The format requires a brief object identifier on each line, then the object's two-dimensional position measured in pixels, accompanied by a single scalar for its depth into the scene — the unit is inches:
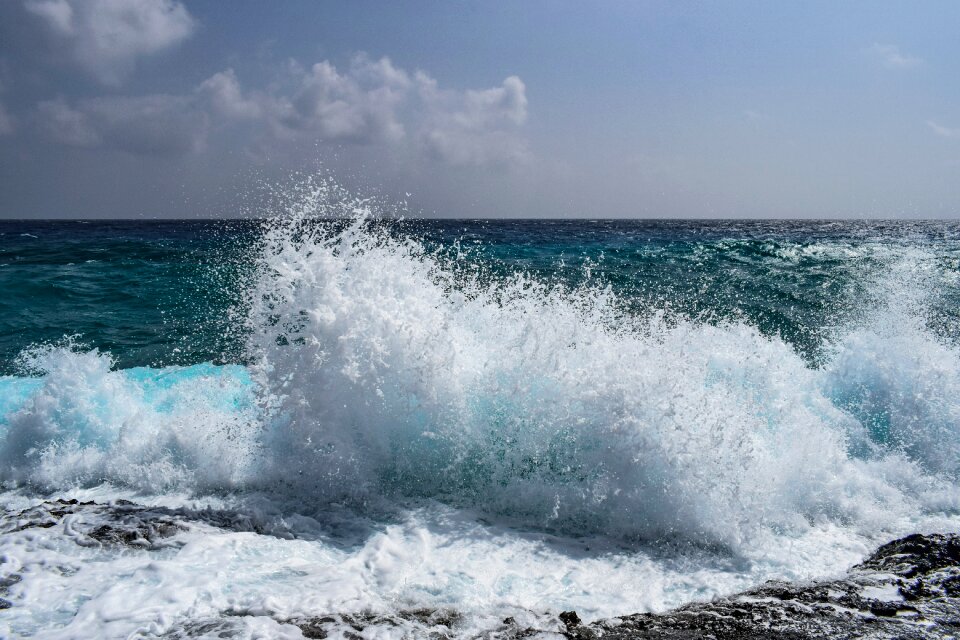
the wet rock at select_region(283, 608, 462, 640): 113.1
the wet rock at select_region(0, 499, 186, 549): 141.5
